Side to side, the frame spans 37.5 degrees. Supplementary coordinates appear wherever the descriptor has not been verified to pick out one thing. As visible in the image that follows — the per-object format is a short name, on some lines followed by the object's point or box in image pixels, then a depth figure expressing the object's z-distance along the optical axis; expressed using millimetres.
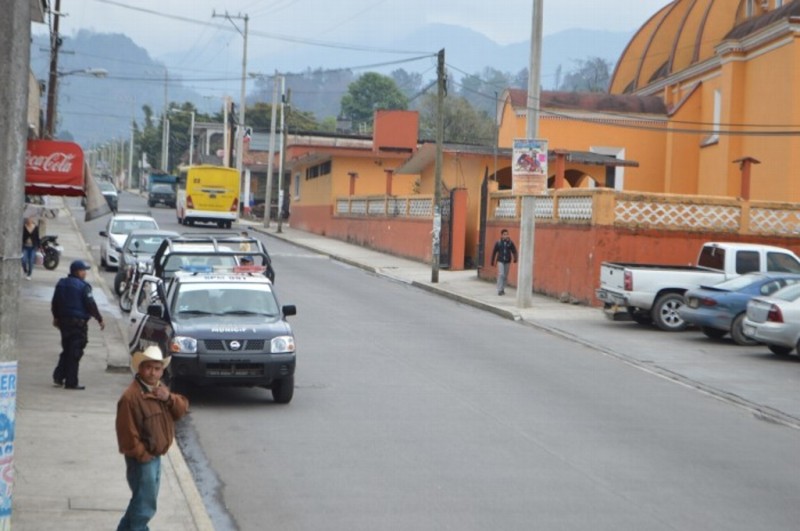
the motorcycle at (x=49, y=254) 33562
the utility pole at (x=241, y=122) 71875
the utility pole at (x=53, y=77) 39781
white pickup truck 25484
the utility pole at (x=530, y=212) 28844
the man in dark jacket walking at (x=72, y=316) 15695
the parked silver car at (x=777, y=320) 21156
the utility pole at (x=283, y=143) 60000
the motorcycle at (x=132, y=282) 25656
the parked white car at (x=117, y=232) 34375
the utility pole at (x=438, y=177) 35656
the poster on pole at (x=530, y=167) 28812
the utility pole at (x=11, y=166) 7395
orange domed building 43500
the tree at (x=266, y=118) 126250
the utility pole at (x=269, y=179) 64000
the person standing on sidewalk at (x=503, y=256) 32438
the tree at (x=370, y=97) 170125
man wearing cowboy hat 8203
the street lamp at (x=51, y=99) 40812
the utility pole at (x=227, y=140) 88250
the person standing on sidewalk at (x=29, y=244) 29391
